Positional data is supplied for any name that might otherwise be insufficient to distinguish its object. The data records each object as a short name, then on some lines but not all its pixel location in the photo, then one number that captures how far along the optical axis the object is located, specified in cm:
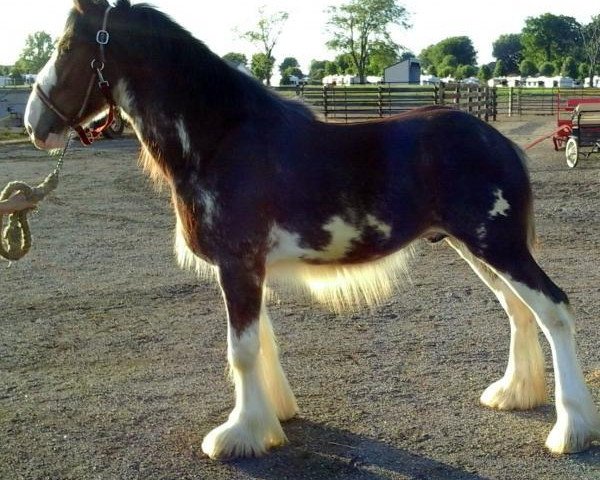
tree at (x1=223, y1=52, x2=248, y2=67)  5600
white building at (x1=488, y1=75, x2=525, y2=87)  8012
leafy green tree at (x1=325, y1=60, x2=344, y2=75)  7856
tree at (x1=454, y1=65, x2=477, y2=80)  8449
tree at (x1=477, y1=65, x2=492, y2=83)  8464
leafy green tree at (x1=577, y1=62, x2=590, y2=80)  7887
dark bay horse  412
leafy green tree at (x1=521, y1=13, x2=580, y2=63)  10922
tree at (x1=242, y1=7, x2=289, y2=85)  6134
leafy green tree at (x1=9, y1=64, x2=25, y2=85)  7506
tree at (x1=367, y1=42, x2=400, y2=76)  6812
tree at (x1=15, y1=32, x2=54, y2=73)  6988
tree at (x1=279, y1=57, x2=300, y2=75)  9020
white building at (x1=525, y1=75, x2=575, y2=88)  8012
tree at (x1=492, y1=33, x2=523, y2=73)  12750
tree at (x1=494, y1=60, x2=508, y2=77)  10438
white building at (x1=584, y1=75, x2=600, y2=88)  7226
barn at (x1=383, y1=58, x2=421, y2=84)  7075
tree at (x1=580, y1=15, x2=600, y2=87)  6788
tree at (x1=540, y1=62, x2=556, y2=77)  9500
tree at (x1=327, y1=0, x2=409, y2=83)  6794
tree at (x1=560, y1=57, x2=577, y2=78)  8688
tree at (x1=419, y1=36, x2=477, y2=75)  11987
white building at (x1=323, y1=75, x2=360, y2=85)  6522
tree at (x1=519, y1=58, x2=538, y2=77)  10144
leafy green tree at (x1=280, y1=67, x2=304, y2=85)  6075
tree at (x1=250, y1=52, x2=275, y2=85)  5731
